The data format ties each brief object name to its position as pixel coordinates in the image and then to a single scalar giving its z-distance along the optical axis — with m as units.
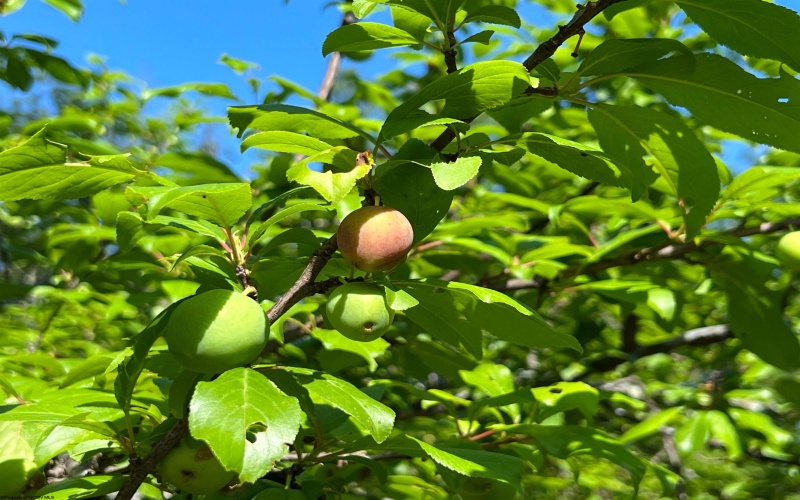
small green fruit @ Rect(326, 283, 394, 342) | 0.26
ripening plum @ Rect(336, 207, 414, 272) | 0.25
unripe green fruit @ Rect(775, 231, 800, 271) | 0.47
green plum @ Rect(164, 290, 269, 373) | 0.24
